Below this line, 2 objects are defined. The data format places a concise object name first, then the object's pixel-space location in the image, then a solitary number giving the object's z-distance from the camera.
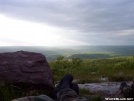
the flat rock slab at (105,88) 3.31
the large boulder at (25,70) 2.99
